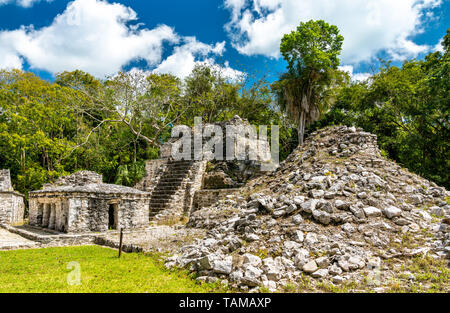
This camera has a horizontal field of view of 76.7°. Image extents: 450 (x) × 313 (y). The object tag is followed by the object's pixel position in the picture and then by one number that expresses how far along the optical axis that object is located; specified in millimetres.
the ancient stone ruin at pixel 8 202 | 12508
